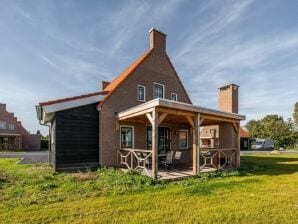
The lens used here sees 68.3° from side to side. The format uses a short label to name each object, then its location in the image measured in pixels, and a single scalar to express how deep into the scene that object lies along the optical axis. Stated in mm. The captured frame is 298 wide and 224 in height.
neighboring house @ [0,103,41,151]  35938
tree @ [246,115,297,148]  49719
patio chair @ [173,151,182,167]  11512
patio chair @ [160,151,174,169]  10938
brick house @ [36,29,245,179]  10031
